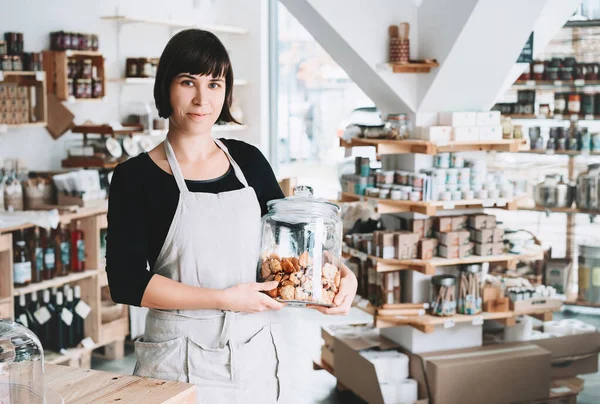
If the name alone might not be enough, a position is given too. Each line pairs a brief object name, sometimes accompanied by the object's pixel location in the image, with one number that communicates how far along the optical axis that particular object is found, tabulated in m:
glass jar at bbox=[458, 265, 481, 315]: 4.54
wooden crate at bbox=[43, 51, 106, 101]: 5.50
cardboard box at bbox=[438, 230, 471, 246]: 4.46
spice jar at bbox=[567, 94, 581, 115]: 6.58
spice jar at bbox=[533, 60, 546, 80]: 6.70
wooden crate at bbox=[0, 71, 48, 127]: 5.25
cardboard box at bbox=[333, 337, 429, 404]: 4.50
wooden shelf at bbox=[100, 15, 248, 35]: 6.16
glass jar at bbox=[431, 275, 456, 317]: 4.48
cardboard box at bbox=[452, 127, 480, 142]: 4.44
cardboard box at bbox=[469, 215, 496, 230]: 4.58
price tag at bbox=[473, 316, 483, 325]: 4.54
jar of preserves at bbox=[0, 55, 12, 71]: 5.12
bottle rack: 5.05
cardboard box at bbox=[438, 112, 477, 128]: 4.46
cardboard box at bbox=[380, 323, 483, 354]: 4.63
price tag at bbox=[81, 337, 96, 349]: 5.20
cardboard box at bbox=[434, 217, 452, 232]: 4.50
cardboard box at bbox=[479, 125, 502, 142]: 4.49
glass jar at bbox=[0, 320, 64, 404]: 1.81
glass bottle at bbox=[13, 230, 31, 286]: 4.77
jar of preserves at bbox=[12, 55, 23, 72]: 5.18
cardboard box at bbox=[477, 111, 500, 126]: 4.52
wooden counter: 1.85
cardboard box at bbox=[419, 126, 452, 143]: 4.38
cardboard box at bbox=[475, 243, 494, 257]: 4.56
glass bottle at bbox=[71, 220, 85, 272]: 5.19
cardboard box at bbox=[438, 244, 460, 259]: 4.46
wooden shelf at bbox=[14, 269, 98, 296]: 4.77
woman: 2.01
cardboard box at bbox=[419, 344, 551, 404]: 4.38
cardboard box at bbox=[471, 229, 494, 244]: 4.55
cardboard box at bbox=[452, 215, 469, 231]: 4.54
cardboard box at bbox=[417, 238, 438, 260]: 4.45
